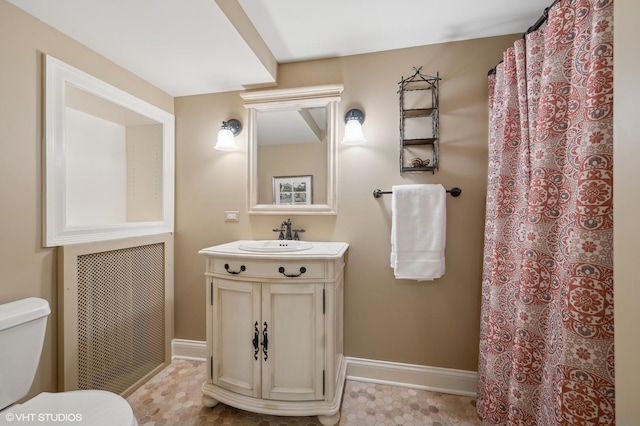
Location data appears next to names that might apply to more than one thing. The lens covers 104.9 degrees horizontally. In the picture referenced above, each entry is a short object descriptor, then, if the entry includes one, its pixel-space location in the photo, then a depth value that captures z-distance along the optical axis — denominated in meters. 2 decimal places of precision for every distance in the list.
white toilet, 0.87
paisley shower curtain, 0.74
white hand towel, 1.51
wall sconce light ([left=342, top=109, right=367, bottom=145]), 1.61
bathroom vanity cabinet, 1.31
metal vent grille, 1.38
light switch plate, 1.88
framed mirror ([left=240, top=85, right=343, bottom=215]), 1.72
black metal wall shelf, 1.57
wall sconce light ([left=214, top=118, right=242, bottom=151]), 1.77
